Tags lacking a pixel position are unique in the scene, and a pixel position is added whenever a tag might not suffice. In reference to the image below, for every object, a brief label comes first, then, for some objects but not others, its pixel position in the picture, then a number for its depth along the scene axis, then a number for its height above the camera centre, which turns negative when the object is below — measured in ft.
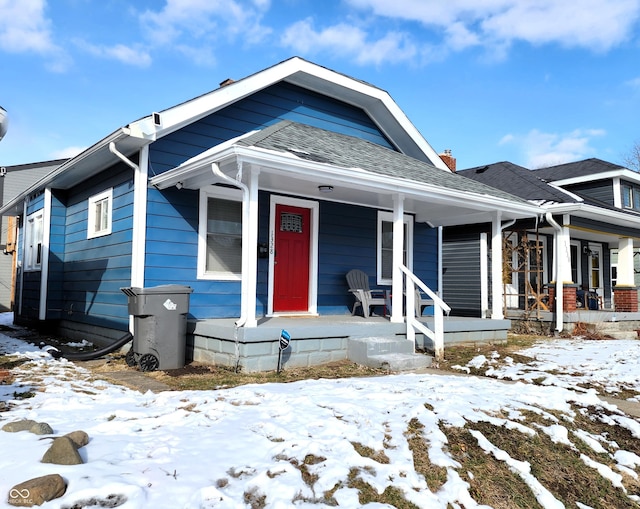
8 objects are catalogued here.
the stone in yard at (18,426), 10.24 -3.00
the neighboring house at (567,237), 37.70 +4.68
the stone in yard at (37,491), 7.31 -3.14
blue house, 21.36 +3.79
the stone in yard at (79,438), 9.60 -3.05
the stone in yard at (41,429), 10.05 -3.01
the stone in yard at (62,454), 8.61 -3.02
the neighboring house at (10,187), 63.36 +12.79
